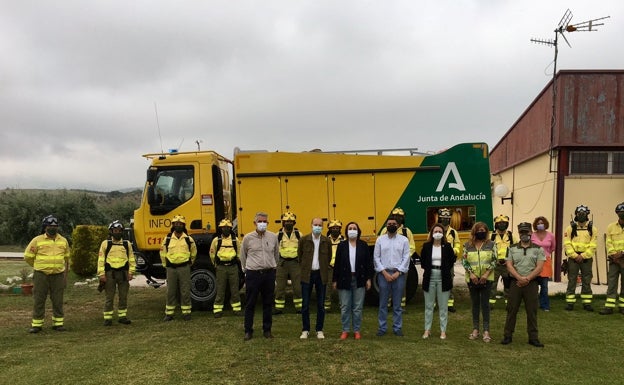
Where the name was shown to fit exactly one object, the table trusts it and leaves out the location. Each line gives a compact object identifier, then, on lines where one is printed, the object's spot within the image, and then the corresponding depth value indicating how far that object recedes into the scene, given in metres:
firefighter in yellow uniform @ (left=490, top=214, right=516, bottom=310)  8.75
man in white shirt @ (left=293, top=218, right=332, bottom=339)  6.70
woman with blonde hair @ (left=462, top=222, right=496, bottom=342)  6.46
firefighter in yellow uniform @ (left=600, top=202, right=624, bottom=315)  8.20
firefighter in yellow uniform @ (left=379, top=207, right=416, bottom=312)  8.20
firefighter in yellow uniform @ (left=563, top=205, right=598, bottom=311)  8.62
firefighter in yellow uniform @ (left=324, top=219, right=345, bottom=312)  7.37
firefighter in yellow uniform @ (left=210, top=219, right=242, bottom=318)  8.53
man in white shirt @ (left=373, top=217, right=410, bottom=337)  6.74
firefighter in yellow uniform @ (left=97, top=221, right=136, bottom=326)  8.22
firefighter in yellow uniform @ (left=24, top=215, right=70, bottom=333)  7.79
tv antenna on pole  12.16
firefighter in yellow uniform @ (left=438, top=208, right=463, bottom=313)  8.47
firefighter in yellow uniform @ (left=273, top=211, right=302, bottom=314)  8.45
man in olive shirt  6.33
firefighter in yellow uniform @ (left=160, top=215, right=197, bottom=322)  8.37
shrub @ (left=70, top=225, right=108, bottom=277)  15.51
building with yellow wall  11.98
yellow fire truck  9.12
